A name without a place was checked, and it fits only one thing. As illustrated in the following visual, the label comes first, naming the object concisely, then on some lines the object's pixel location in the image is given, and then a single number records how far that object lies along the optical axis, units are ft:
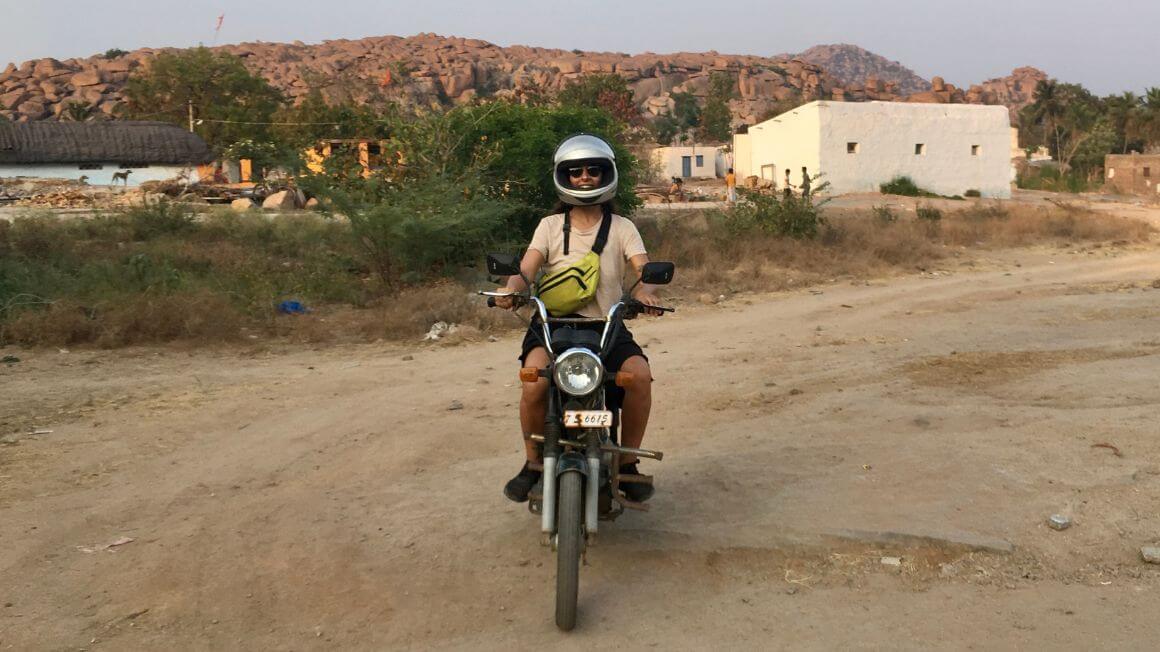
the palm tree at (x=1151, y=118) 229.45
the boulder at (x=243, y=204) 95.16
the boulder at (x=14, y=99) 329.66
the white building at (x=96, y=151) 149.07
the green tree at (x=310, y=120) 174.77
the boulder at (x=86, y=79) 352.28
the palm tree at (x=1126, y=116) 236.02
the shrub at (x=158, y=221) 53.93
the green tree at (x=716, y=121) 264.11
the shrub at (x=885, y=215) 70.18
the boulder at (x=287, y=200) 99.91
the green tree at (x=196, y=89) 208.23
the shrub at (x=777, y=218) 57.16
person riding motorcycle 13.53
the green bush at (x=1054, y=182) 173.17
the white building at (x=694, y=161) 190.49
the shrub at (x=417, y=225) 41.06
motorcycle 11.70
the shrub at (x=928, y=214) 71.57
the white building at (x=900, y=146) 137.28
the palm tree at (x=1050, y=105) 269.23
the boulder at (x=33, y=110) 326.03
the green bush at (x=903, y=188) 137.80
